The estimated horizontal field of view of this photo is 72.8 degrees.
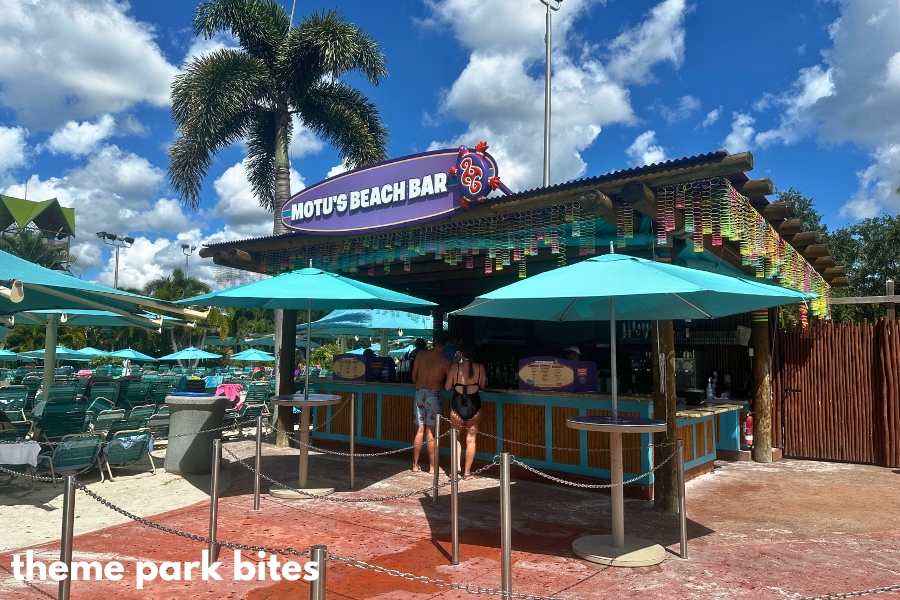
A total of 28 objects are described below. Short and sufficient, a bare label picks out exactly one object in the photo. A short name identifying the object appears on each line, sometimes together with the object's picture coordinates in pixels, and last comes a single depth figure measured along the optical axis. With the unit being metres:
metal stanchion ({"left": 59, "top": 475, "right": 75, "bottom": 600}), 3.45
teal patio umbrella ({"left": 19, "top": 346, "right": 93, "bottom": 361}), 20.25
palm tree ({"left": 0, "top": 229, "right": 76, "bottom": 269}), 37.75
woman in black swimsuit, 7.62
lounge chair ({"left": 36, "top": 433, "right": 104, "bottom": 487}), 7.00
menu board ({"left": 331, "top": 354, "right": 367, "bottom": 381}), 9.90
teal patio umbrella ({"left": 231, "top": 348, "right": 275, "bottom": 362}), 22.86
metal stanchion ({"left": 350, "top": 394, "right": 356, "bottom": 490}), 7.17
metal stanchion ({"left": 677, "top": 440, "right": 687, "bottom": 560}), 4.77
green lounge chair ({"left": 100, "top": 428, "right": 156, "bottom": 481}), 7.70
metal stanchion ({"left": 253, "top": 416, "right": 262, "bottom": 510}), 6.18
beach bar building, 6.23
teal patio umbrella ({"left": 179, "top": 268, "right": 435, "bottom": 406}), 6.54
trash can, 8.16
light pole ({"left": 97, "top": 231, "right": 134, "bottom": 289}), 44.82
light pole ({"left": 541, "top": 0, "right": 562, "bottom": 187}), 13.89
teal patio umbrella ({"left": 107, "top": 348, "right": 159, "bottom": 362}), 21.19
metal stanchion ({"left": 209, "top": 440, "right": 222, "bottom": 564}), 4.66
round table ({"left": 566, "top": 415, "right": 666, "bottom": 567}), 4.68
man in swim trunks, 8.10
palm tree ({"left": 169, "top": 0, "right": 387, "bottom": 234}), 15.31
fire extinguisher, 9.44
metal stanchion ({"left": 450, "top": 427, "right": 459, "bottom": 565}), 4.61
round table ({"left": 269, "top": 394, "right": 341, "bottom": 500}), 6.79
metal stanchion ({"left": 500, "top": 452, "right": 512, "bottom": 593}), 3.60
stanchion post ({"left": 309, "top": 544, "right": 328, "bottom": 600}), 2.52
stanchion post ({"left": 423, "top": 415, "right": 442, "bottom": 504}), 6.05
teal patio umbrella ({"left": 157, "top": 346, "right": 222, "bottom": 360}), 21.75
